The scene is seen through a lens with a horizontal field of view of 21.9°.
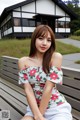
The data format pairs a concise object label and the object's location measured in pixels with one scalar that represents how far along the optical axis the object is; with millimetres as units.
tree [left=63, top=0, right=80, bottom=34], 41750
